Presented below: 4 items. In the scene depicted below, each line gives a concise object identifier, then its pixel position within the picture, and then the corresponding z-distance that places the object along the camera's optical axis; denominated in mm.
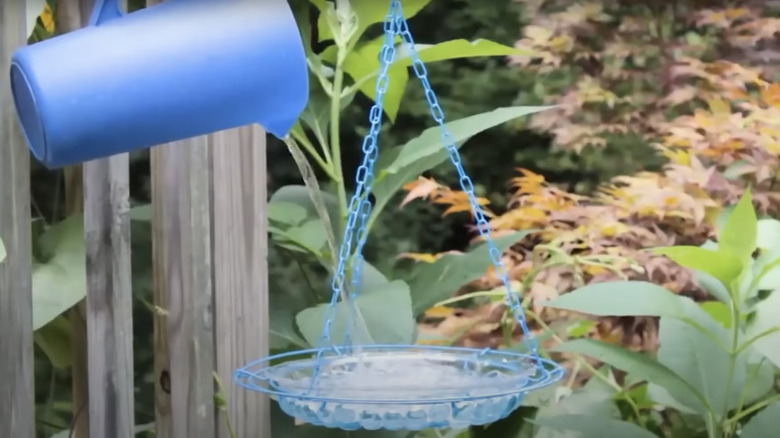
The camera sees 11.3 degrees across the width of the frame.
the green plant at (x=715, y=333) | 3504
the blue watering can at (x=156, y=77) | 3151
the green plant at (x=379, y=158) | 3652
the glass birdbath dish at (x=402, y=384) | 3261
